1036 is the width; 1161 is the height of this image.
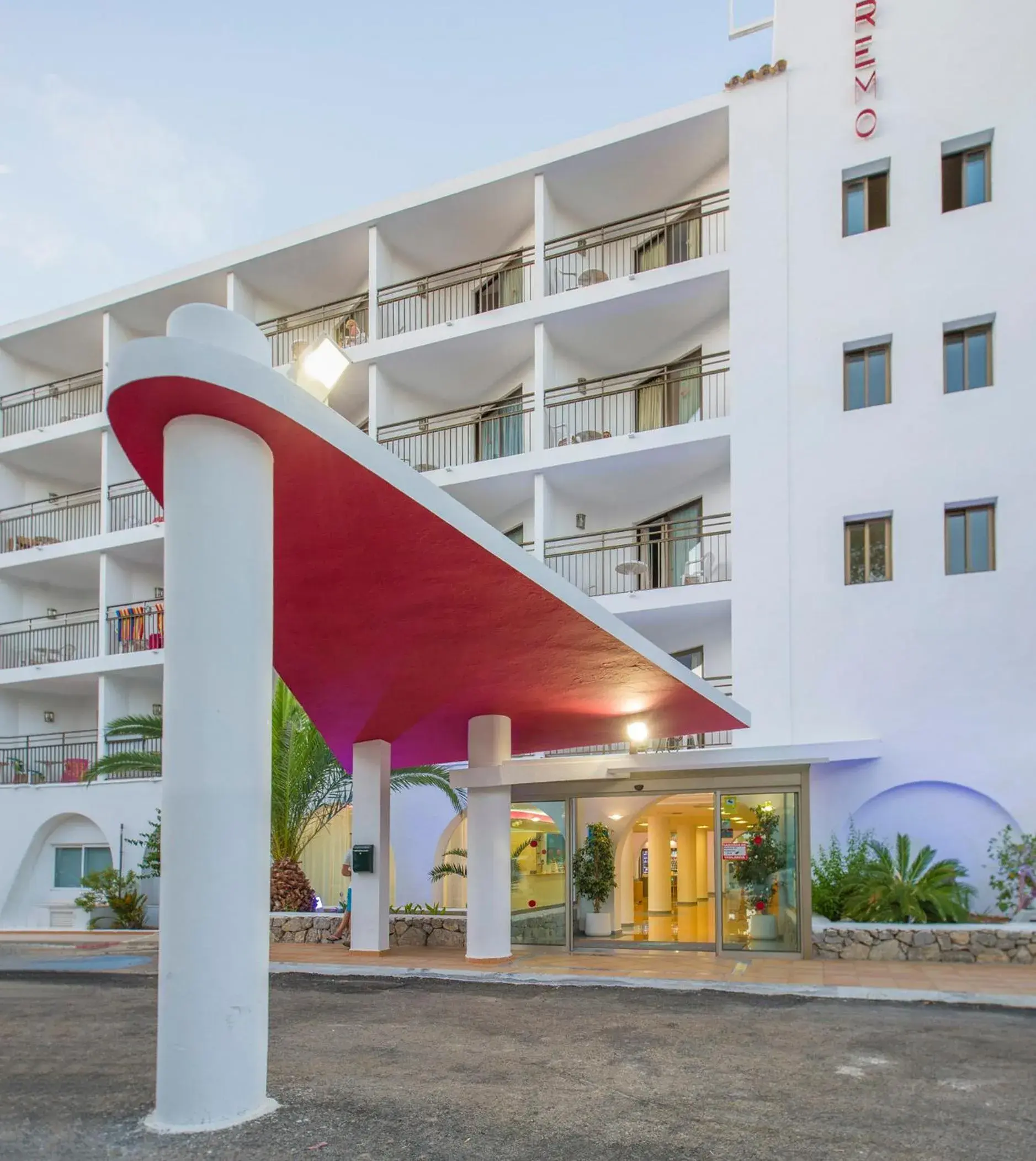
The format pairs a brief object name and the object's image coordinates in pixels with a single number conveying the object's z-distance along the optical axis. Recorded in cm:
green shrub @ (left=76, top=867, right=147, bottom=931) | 2491
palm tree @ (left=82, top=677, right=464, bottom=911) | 2119
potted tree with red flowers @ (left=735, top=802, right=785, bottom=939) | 1591
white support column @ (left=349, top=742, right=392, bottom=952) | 1688
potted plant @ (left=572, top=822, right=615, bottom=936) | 1705
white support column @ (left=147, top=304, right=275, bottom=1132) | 661
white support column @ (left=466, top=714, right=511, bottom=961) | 1564
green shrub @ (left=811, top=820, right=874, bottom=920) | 1725
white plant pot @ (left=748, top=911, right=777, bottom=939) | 1590
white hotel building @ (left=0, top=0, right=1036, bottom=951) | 1944
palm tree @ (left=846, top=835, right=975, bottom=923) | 1630
